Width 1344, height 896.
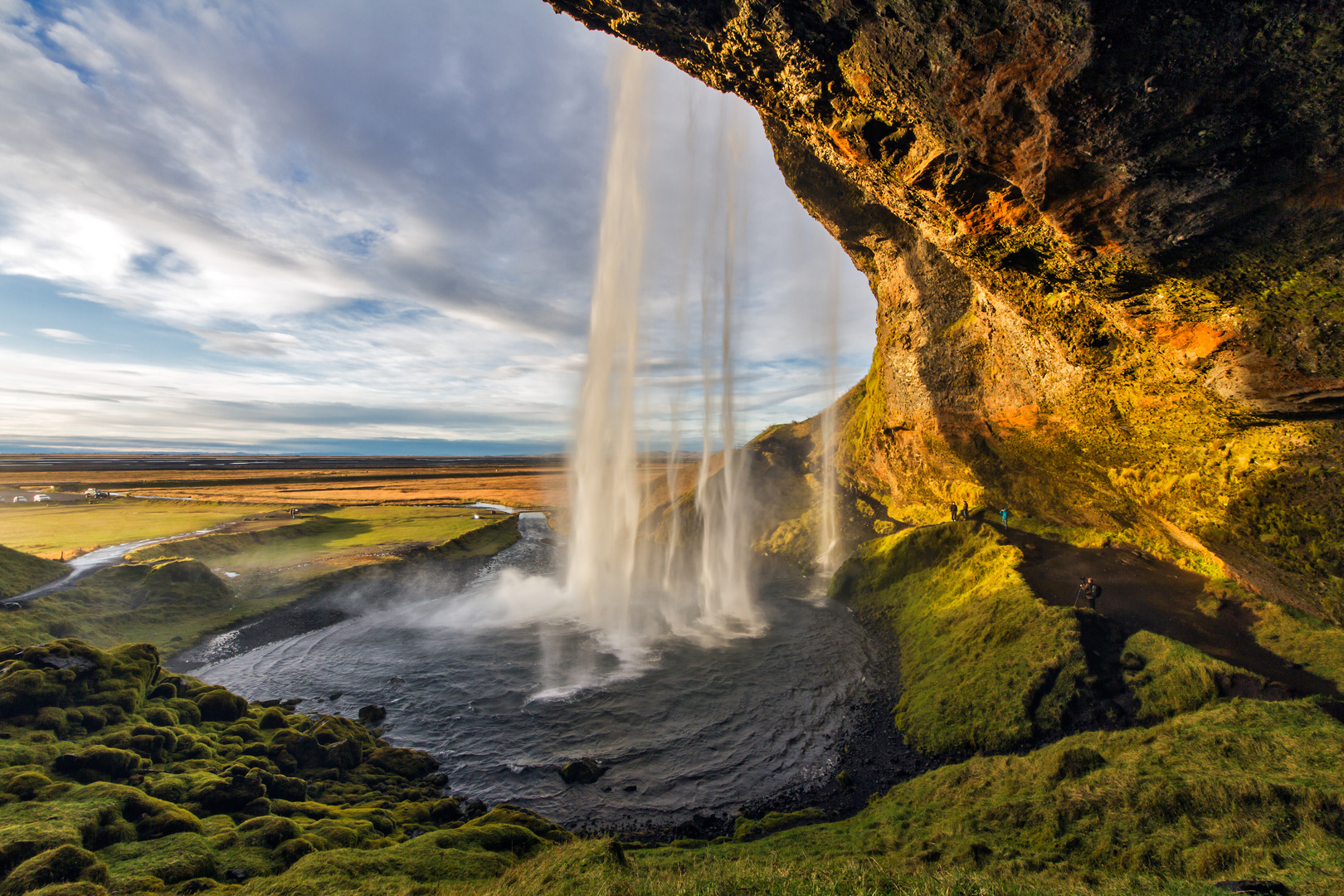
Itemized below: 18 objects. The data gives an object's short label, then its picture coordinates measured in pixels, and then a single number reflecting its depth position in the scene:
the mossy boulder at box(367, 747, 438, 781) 13.00
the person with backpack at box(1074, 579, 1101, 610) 16.08
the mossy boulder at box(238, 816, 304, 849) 8.35
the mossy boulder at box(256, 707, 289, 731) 13.48
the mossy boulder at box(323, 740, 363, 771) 12.42
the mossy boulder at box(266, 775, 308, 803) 10.66
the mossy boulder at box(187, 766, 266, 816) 9.43
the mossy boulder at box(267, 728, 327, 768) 12.36
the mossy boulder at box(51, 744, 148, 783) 9.21
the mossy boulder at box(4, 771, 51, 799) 8.11
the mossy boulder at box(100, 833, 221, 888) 6.96
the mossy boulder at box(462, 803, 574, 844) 10.09
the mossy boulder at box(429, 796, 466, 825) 11.14
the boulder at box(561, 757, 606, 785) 12.84
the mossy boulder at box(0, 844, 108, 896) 5.94
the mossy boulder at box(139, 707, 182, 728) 12.09
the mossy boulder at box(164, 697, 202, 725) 12.73
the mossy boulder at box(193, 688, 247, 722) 13.35
